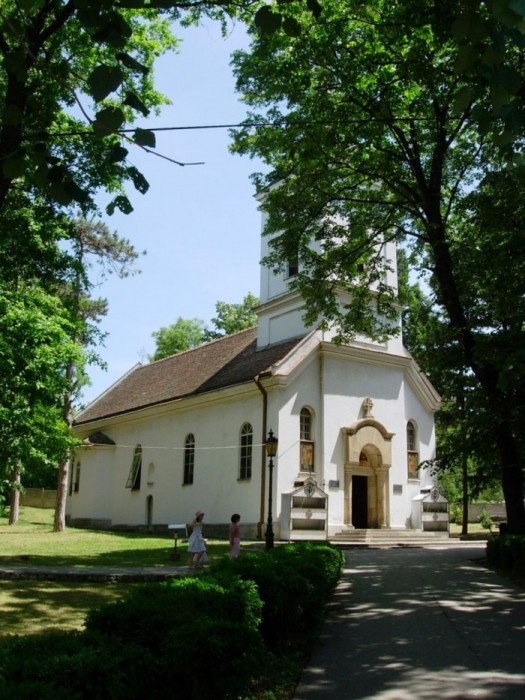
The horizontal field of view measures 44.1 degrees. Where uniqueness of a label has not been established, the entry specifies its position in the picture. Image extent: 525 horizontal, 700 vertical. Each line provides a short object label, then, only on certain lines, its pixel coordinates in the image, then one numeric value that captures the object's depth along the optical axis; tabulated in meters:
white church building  26.02
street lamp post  19.61
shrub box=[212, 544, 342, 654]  7.78
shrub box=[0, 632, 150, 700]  3.41
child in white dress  15.29
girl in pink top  16.17
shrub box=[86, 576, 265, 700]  4.73
